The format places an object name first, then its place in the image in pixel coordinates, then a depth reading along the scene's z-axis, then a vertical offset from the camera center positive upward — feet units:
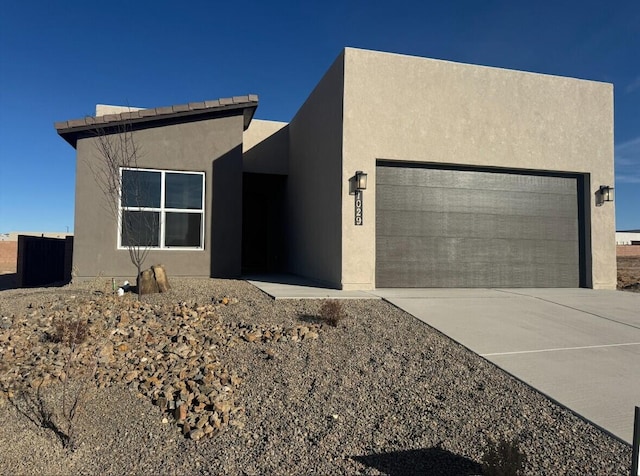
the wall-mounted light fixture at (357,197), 32.78 +3.93
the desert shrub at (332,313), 21.43 -3.13
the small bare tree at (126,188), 35.94 +4.89
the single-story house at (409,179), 33.83 +5.91
